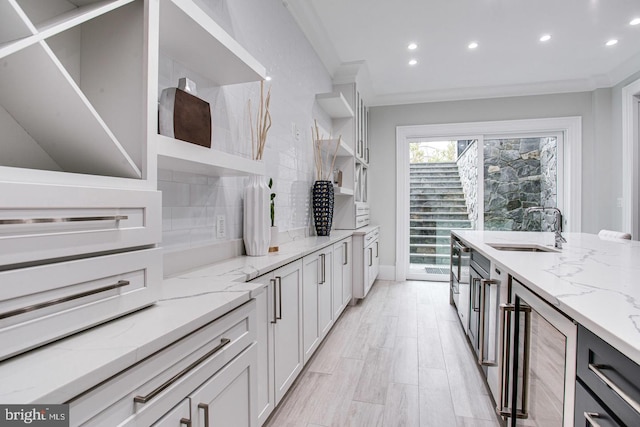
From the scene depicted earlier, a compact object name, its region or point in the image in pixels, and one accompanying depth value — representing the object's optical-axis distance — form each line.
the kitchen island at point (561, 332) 0.75
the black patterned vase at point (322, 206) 3.17
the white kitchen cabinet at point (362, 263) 3.70
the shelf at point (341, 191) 3.50
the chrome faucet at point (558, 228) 2.26
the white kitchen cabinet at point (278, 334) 1.52
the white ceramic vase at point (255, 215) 1.87
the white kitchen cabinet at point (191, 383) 0.61
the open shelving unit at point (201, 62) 1.15
